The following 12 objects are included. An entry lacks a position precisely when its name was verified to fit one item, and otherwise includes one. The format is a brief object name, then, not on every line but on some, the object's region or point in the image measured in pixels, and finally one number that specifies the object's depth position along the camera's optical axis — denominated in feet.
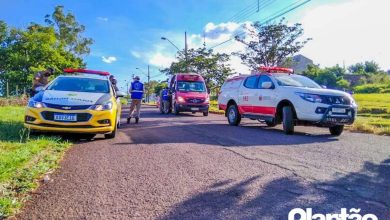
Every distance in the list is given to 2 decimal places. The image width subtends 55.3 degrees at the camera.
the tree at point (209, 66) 155.84
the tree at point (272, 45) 90.74
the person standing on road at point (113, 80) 46.38
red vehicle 64.95
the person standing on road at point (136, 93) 42.88
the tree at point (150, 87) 283.46
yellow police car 24.67
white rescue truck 30.45
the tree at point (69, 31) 163.53
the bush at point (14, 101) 80.93
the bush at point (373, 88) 170.91
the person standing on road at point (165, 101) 71.80
